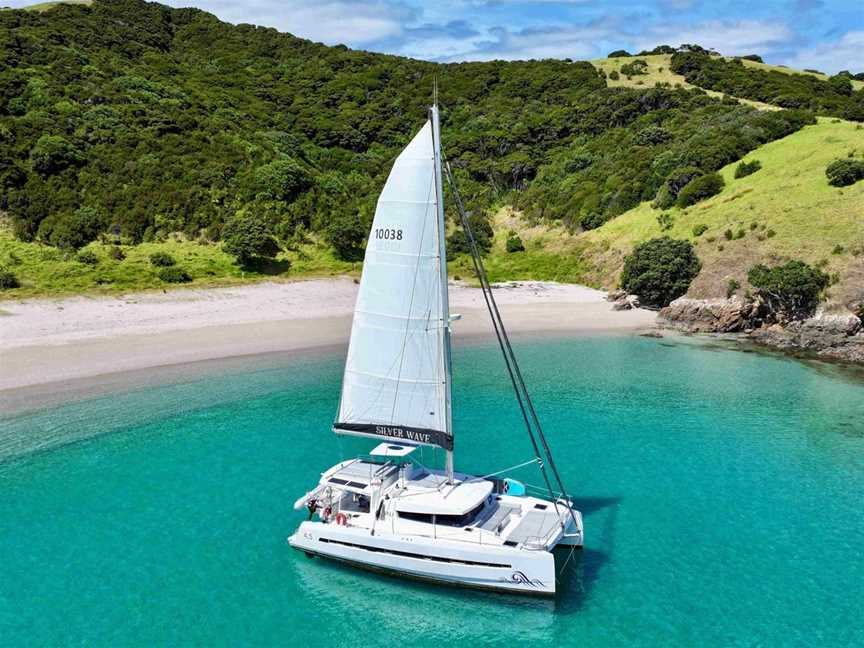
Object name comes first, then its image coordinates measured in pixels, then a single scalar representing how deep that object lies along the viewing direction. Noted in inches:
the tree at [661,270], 2374.5
